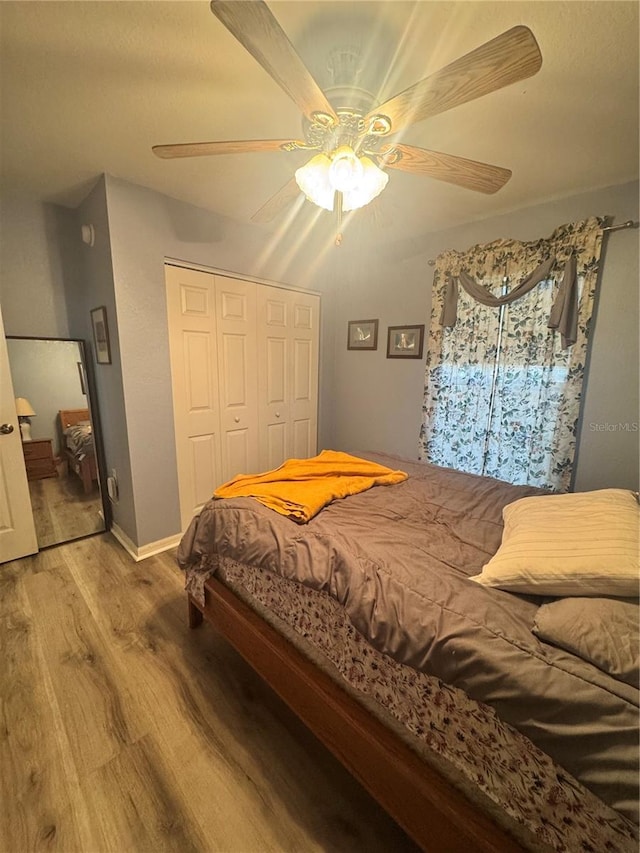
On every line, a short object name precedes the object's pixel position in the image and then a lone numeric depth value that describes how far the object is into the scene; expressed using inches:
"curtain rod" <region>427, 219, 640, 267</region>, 75.6
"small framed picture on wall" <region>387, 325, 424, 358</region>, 115.7
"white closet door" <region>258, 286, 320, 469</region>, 117.0
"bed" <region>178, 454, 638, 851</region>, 27.7
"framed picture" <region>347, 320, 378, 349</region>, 127.7
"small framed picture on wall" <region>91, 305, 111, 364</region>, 87.9
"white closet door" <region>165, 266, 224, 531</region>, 94.3
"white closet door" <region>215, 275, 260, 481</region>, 104.5
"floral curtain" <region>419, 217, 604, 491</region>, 84.8
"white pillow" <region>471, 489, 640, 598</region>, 34.9
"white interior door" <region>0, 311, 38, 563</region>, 86.4
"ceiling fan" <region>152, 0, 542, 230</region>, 30.7
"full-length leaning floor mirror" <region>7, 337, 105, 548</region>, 92.0
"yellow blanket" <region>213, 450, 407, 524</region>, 59.5
